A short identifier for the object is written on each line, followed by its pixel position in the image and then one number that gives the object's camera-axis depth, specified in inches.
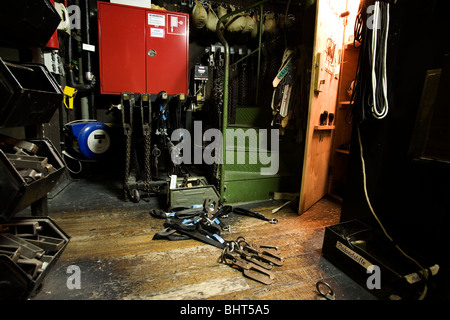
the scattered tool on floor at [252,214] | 97.2
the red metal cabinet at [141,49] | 133.1
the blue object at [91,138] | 129.0
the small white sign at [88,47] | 132.8
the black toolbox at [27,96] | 46.5
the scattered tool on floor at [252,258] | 64.1
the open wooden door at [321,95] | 93.0
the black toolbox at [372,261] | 55.2
